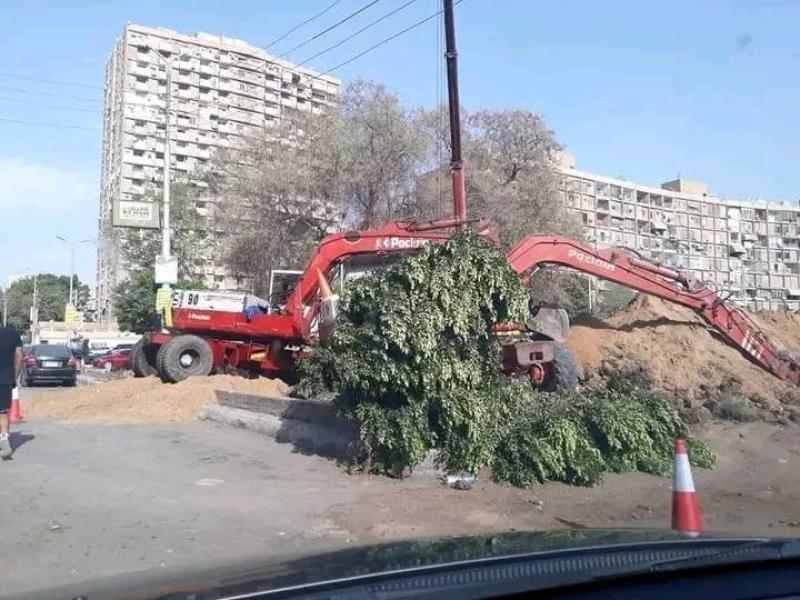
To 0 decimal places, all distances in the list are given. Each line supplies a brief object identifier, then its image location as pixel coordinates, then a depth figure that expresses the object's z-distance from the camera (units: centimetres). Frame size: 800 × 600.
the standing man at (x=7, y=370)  1189
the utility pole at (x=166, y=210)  2667
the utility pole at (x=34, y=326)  7462
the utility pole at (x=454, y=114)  2181
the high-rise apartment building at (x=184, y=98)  10900
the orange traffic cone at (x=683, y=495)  698
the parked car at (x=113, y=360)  4319
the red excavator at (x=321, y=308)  1853
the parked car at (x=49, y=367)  3150
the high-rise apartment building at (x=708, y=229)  10875
